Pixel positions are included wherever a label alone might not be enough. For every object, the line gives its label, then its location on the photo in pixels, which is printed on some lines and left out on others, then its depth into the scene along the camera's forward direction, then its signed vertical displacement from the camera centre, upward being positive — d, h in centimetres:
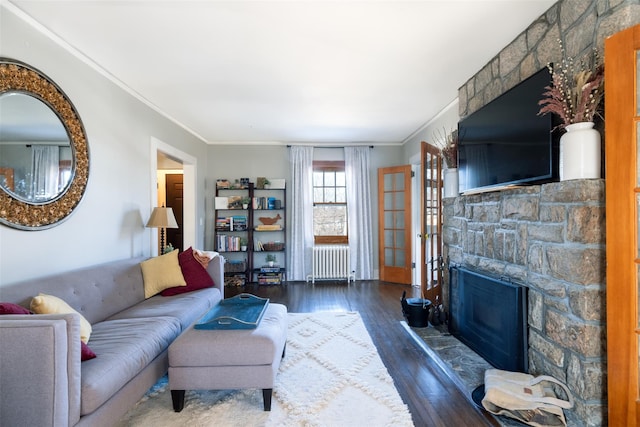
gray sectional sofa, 130 -79
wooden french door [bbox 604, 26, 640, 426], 144 -8
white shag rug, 181 -126
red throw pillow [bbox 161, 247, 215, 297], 319 -64
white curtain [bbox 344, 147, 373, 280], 562 +6
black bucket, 314 -106
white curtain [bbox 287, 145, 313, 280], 556 +2
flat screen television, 189 +53
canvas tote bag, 168 -111
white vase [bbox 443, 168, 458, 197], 313 +33
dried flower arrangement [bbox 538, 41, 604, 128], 162 +69
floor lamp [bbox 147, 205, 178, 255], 351 -5
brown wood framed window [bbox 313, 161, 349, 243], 582 +15
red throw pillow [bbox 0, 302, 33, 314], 153 -48
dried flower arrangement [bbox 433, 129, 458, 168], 314 +66
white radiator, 546 -91
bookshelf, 539 -32
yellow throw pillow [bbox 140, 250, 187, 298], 298 -60
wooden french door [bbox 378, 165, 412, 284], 534 -20
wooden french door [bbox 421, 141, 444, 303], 342 -5
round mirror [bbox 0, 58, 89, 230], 195 +49
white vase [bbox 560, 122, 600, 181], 160 +33
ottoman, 187 -95
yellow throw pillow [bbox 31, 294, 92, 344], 175 -55
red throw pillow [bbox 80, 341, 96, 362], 160 -75
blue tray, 201 -74
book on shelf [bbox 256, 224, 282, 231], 547 -24
